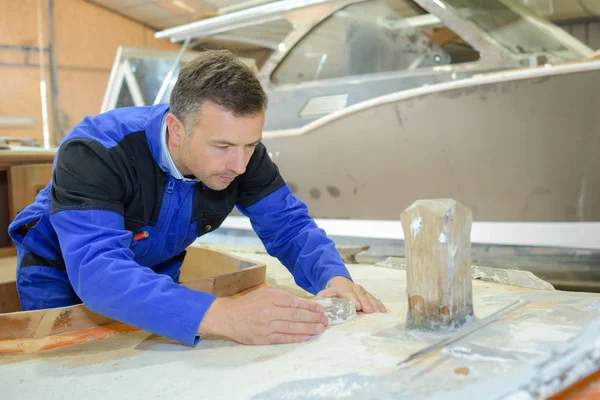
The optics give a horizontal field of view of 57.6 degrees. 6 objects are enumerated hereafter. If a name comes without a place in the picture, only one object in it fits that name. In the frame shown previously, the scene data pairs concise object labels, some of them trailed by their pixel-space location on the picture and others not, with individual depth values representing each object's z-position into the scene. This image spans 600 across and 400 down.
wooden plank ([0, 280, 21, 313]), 2.10
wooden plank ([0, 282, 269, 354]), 1.35
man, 1.19
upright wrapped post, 1.08
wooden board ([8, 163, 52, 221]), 2.81
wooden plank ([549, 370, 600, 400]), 0.85
